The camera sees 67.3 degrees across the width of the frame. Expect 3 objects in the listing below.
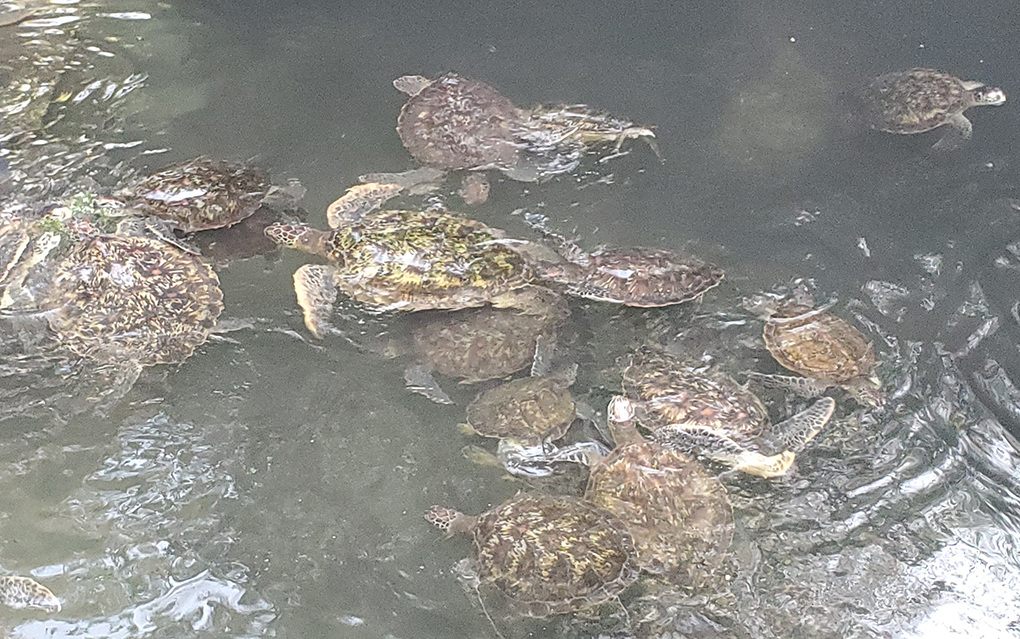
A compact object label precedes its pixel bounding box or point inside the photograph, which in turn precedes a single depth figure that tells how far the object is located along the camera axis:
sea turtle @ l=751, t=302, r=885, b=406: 3.41
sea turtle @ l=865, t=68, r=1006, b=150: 4.76
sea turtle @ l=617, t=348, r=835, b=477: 3.11
